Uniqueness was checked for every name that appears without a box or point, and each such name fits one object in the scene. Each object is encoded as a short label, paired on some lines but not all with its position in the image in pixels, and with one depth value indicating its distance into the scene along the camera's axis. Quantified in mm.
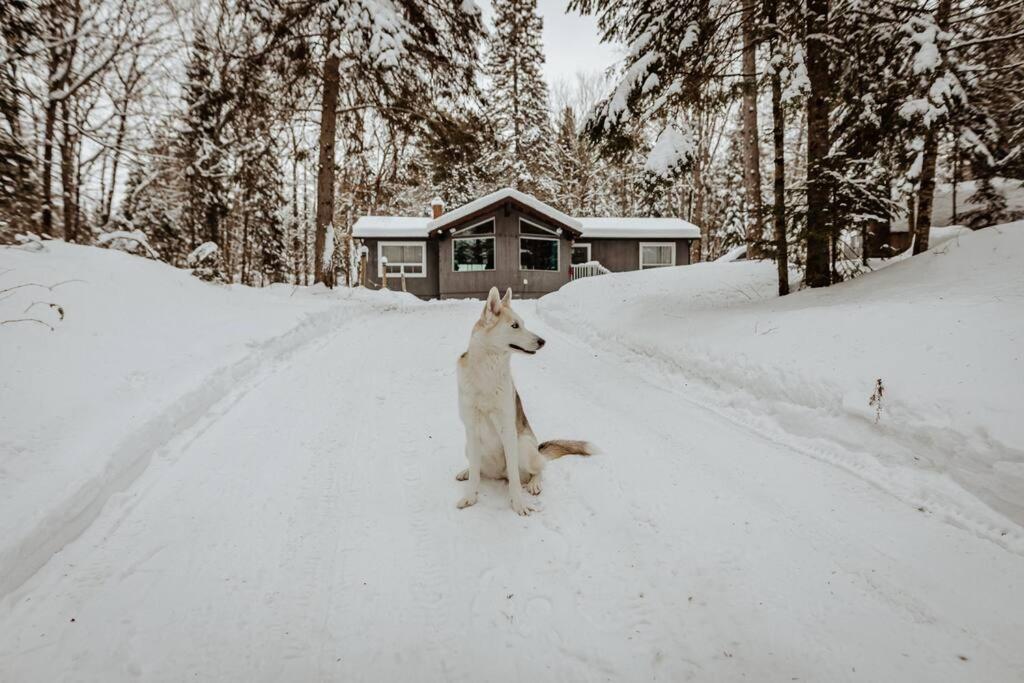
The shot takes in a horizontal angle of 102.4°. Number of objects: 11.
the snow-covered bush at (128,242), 7730
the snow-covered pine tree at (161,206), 6239
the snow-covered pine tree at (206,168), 12656
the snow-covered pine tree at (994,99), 5090
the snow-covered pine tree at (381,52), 9258
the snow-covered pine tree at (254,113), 10148
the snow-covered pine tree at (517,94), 25781
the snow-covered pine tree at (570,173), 28469
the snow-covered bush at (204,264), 9789
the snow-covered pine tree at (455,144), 11555
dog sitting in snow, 2480
